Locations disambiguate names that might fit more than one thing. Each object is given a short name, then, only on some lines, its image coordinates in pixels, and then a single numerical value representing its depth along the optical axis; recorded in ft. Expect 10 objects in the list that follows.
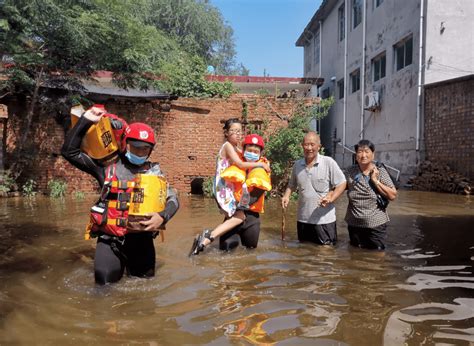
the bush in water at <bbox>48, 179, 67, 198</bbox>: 35.17
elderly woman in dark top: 15.83
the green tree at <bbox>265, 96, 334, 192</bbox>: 34.86
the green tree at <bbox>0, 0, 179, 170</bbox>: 29.60
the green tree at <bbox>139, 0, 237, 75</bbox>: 80.28
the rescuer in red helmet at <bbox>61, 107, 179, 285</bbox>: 10.82
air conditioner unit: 54.49
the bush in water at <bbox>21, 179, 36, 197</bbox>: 35.33
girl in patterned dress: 15.52
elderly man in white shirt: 16.52
